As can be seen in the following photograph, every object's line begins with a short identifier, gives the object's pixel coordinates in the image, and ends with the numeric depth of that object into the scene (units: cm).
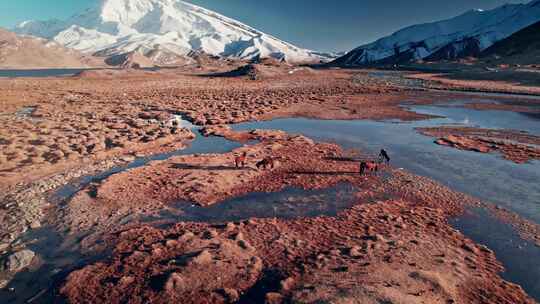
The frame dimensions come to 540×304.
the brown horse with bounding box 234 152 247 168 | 1723
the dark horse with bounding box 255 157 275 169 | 1736
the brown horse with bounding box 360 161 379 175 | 1659
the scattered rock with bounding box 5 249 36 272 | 920
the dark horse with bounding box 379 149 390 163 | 1821
